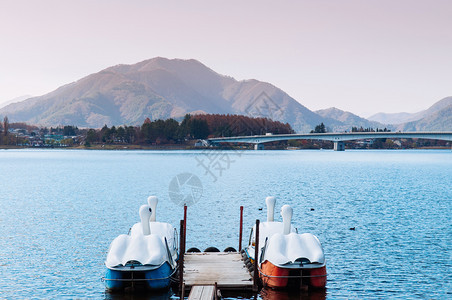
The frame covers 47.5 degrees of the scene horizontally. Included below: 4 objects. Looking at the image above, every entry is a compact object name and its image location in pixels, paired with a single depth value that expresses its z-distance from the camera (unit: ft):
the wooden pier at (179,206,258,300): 76.07
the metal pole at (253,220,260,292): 80.02
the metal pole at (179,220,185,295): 78.36
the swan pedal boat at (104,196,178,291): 78.28
